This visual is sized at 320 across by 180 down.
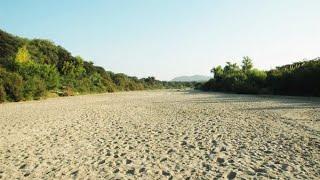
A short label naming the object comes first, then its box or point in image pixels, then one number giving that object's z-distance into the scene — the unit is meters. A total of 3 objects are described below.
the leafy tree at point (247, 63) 41.51
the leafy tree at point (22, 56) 25.43
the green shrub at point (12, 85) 19.94
